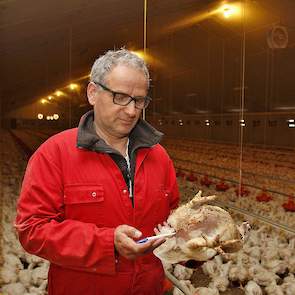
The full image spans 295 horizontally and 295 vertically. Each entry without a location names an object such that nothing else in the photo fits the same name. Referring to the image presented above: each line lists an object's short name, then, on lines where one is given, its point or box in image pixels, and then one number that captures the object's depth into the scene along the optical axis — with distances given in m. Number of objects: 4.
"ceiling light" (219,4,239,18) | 6.62
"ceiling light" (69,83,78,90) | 5.38
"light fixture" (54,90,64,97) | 7.44
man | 1.15
